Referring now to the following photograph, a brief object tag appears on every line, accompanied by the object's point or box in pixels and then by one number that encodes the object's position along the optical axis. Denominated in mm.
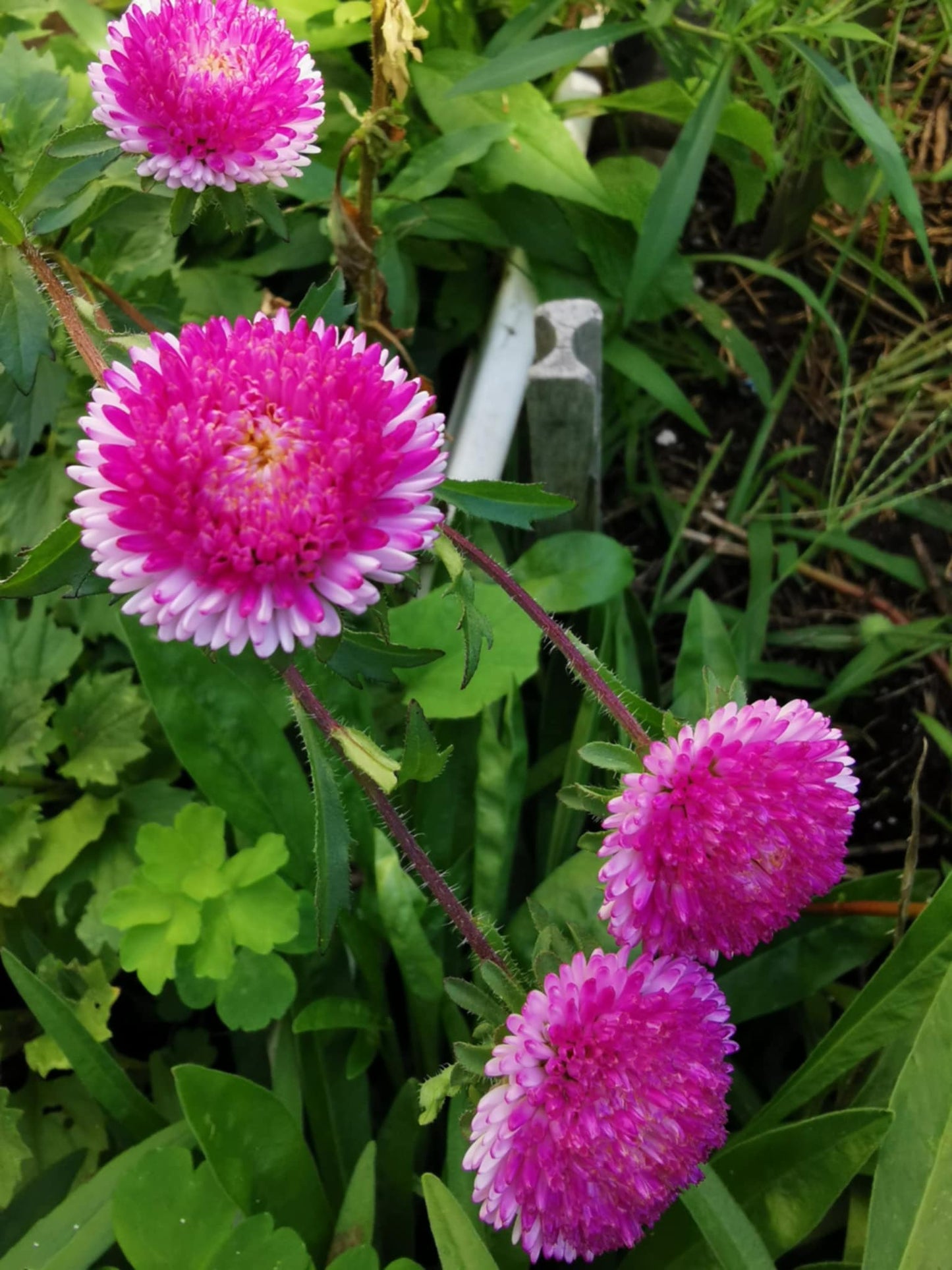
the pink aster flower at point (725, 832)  238
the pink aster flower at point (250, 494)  206
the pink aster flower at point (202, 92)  264
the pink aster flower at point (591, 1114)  237
